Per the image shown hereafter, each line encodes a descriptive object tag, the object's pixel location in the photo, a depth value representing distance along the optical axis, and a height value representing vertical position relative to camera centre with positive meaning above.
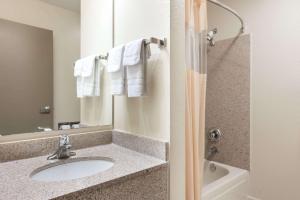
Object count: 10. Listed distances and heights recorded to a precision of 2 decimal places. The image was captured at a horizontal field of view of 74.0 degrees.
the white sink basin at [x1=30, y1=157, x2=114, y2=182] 1.05 -0.38
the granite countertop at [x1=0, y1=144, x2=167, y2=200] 0.74 -0.33
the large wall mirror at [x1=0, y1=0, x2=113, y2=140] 1.17 +0.25
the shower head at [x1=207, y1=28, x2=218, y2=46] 1.98 +0.63
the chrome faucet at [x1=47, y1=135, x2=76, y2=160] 1.14 -0.29
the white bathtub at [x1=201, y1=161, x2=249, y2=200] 1.56 -0.75
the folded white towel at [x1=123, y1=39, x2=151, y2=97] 1.13 +0.21
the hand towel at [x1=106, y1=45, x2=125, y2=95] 1.25 +0.20
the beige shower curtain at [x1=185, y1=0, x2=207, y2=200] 1.16 +0.04
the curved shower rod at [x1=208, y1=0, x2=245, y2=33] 2.03 +0.77
